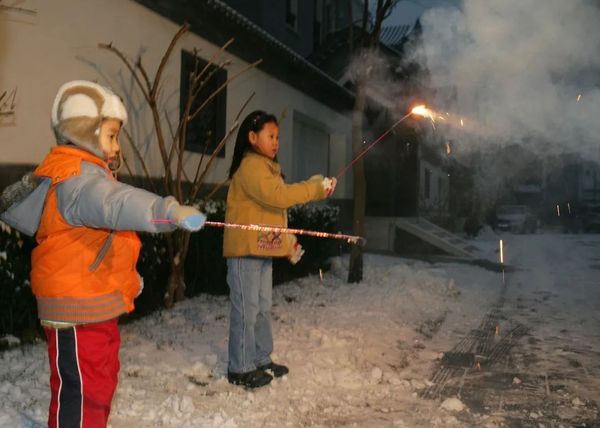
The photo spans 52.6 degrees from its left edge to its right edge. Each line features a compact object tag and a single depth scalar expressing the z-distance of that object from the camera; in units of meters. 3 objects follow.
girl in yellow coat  4.01
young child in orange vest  2.49
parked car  29.41
